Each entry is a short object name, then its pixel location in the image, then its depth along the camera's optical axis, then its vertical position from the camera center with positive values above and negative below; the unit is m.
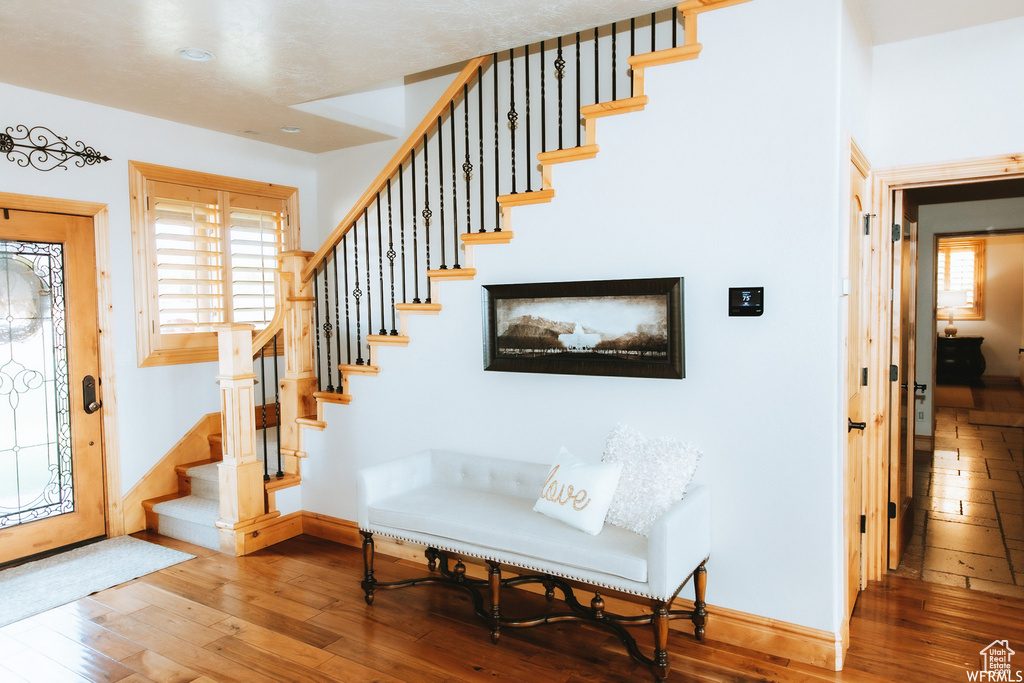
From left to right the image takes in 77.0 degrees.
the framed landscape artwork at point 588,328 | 2.96 -0.04
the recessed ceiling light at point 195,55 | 3.32 +1.42
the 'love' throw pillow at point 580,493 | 2.80 -0.77
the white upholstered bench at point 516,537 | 2.55 -0.94
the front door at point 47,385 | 3.91 -0.36
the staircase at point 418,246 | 3.77 +0.48
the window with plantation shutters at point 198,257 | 4.55 +0.52
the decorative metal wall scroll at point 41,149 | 3.88 +1.12
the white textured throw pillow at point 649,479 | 2.77 -0.70
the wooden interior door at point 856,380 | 3.02 -0.32
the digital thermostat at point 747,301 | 2.76 +0.07
